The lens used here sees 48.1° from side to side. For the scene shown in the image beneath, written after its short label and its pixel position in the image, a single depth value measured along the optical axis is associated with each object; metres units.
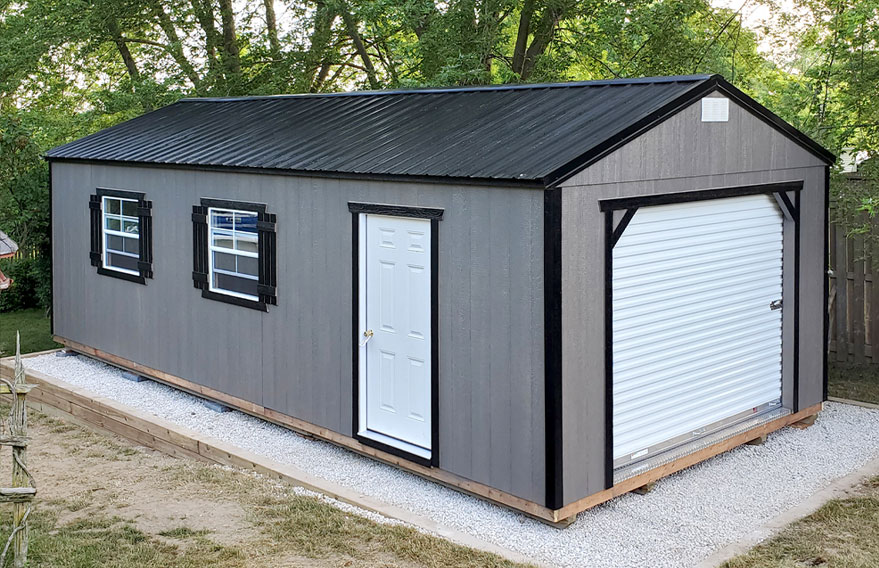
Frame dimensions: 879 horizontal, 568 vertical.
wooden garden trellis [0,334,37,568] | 5.25
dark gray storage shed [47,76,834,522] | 6.12
